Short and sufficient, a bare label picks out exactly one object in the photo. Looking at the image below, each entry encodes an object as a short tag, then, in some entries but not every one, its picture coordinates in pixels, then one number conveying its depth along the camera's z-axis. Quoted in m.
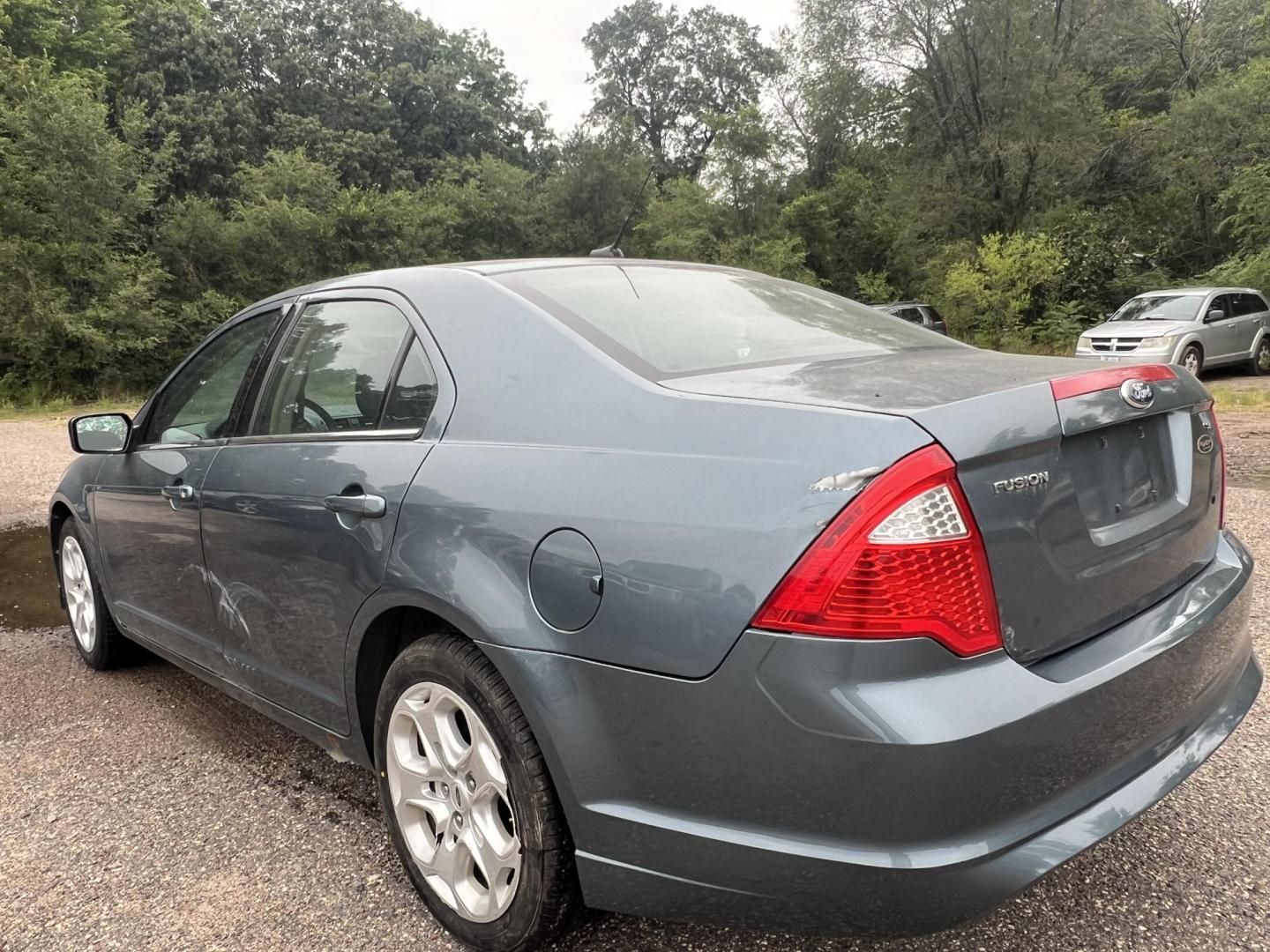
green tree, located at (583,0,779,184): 45.00
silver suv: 13.74
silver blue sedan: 1.44
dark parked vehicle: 20.09
